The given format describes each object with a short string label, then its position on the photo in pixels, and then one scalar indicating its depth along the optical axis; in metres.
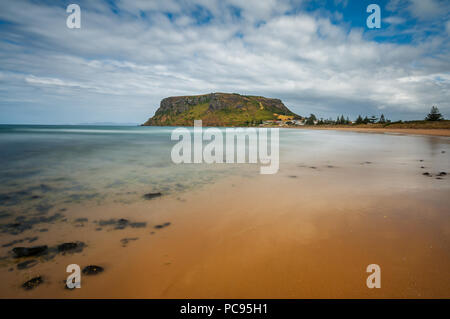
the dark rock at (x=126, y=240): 3.58
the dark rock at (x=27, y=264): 2.93
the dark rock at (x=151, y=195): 6.02
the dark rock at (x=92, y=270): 2.82
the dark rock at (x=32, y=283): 2.56
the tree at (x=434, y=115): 71.12
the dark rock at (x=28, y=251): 3.19
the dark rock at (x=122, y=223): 4.23
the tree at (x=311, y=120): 163.04
